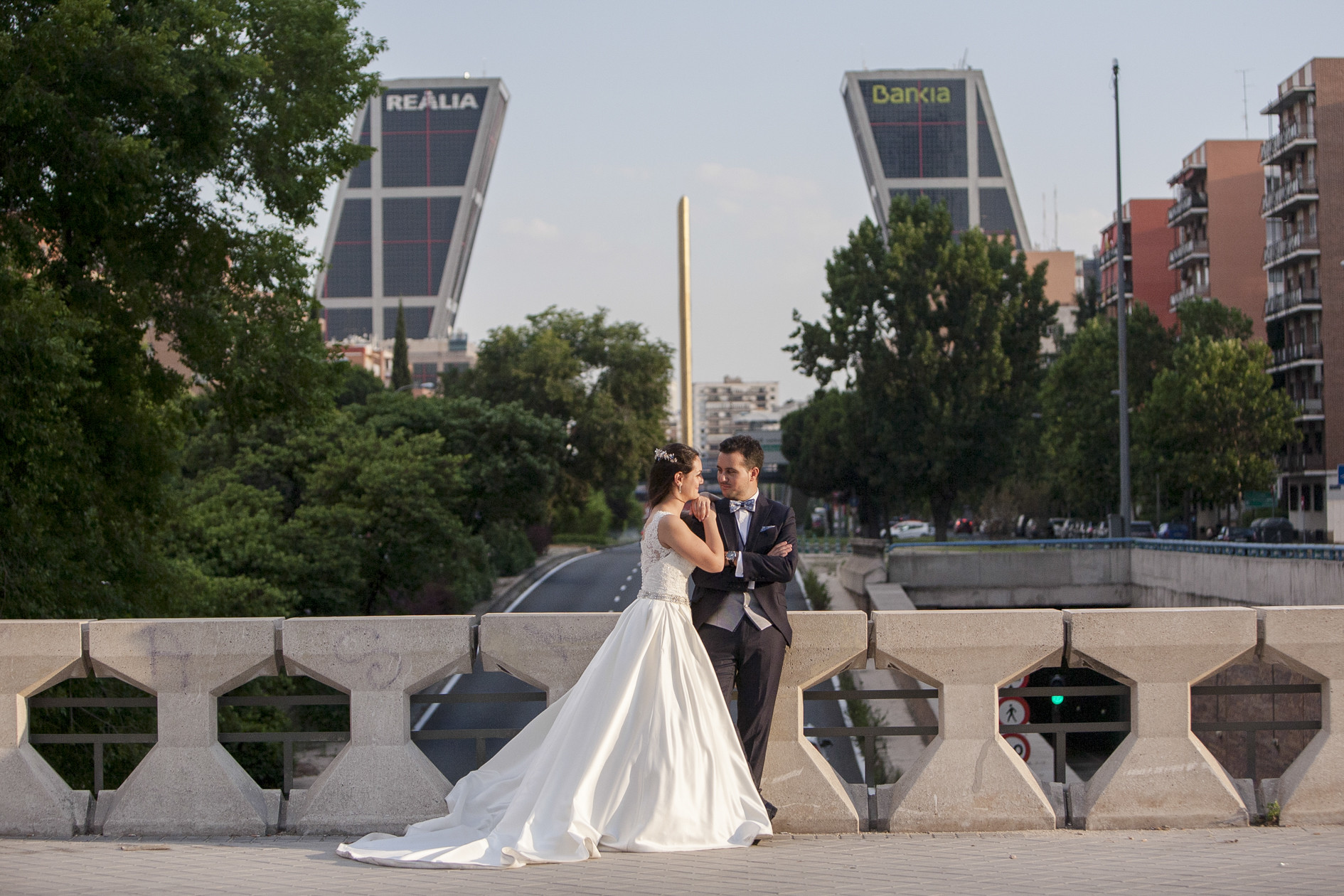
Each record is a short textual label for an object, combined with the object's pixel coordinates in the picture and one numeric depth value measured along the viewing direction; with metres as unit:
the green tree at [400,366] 101.50
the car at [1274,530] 55.62
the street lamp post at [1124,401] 42.28
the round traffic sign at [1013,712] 23.77
